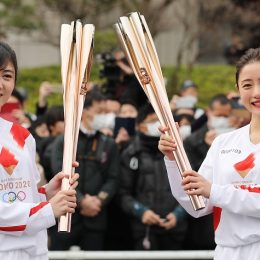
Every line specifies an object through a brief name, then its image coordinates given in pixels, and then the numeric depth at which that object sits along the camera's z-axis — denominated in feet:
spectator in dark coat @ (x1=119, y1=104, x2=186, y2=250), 39.92
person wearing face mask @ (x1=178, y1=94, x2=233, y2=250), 41.49
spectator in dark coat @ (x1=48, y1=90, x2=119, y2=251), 40.20
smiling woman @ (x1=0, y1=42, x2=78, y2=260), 22.61
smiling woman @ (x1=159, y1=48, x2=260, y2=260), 23.17
